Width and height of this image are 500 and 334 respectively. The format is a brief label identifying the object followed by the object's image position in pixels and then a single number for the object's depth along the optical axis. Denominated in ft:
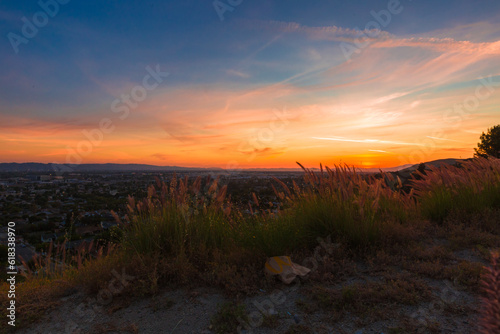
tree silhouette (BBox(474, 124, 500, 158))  81.15
